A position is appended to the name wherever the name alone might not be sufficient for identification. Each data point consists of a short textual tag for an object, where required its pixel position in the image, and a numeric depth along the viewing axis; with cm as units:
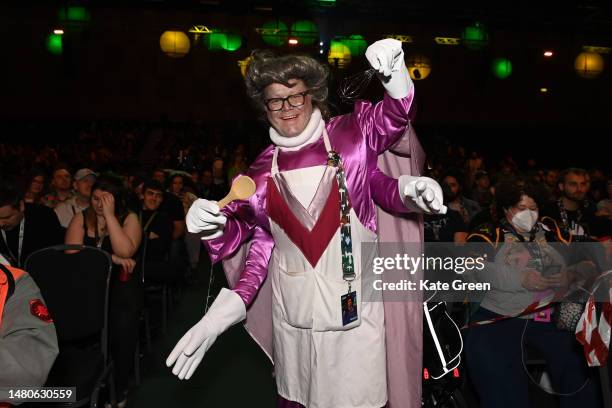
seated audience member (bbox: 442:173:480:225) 520
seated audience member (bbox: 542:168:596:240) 425
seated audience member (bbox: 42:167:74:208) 541
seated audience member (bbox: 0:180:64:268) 343
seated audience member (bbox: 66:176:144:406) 356
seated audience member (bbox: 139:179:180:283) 479
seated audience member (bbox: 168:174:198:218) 675
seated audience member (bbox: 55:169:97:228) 478
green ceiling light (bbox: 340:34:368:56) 940
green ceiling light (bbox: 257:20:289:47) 909
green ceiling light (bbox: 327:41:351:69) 928
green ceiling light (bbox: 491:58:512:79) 1026
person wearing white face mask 295
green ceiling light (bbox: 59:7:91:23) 872
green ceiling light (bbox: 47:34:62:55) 1071
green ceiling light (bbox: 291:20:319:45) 901
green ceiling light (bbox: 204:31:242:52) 995
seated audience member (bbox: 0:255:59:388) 183
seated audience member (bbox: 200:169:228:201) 860
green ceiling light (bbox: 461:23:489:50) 930
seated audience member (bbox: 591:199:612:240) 404
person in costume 201
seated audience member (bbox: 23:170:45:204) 520
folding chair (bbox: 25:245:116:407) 284
